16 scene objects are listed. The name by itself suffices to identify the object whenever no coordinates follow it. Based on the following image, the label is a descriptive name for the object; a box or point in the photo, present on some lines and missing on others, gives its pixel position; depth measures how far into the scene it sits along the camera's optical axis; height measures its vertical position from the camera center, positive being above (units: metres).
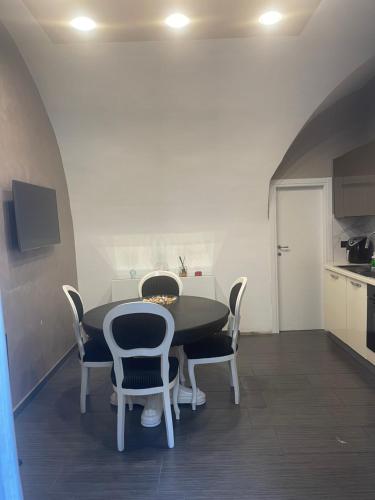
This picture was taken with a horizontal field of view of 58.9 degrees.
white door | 4.29 -0.57
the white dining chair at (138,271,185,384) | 3.46 -0.68
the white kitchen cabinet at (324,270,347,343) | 3.55 -1.06
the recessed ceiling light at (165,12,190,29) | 2.34 +1.42
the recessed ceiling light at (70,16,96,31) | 2.35 +1.44
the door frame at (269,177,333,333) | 4.18 -0.03
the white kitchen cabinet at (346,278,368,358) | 3.12 -1.04
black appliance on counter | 3.97 -0.49
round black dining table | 2.23 -0.75
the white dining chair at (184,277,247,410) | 2.57 -1.04
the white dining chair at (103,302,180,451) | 2.02 -0.79
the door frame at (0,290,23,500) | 0.87 -0.56
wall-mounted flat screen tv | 2.58 +0.09
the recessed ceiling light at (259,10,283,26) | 2.35 +1.41
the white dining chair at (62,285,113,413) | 2.56 -1.02
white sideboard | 4.13 -0.83
